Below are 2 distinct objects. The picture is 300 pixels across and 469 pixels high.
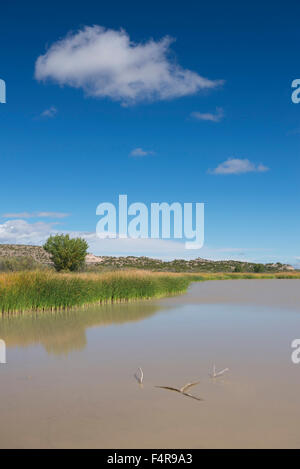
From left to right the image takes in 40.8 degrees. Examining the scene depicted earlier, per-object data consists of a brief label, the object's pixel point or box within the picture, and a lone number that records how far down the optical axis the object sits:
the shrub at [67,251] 36.34
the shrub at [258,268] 72.04
